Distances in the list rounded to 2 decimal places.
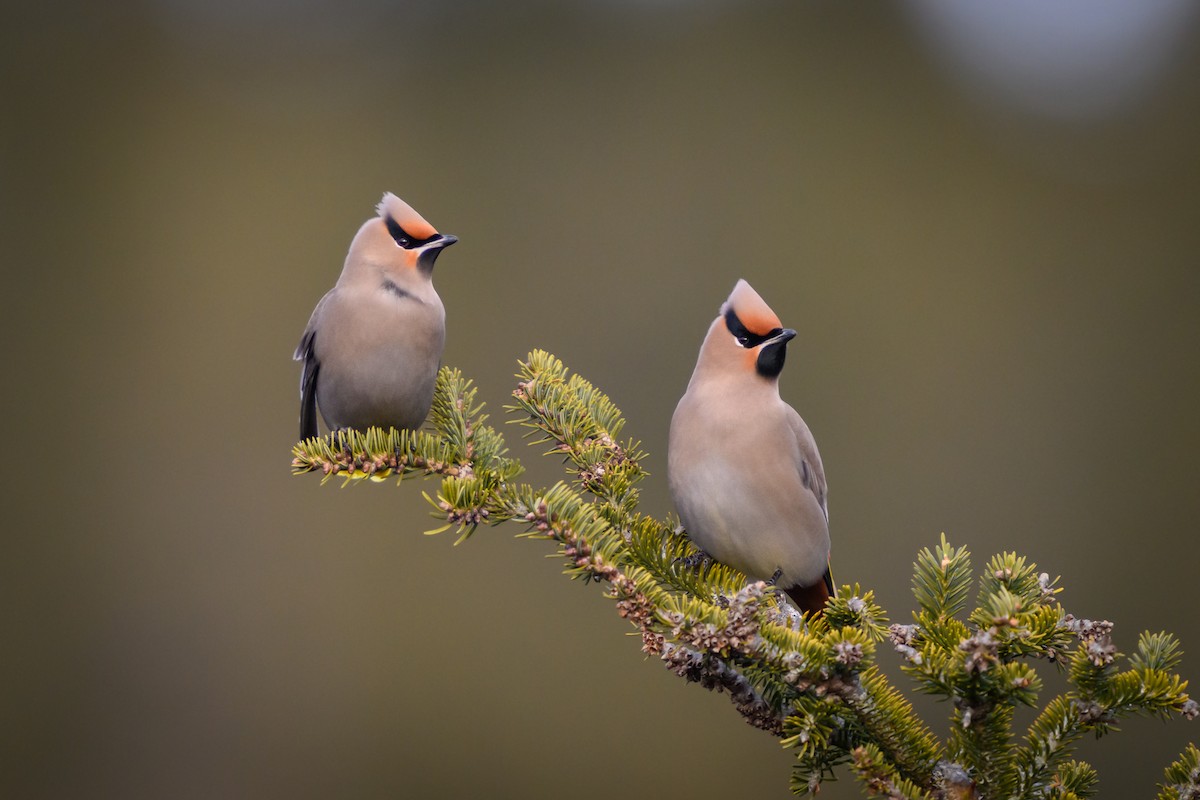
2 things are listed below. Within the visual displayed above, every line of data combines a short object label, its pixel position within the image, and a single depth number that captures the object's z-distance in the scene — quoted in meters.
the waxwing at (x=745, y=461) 5.01
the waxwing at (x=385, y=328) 5.52
